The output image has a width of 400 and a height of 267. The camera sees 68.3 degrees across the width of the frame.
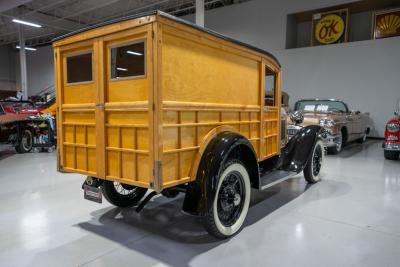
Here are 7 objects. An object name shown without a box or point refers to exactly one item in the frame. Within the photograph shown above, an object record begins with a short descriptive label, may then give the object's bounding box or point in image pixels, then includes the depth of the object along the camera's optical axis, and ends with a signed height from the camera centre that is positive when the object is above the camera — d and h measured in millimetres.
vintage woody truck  2303 +36
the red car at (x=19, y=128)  7828 -395
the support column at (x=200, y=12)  10094 +3556
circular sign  12255 +3682
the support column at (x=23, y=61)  17250 +3293
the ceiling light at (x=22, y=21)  14006 +4495
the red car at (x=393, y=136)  6617 -444
